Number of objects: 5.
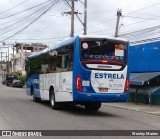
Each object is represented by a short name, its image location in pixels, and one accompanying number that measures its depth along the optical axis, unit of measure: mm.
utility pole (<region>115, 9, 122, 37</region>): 39691
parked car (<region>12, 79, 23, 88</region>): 69562
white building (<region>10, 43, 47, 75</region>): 108562
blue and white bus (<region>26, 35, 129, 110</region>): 18125
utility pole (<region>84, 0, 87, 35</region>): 35125
